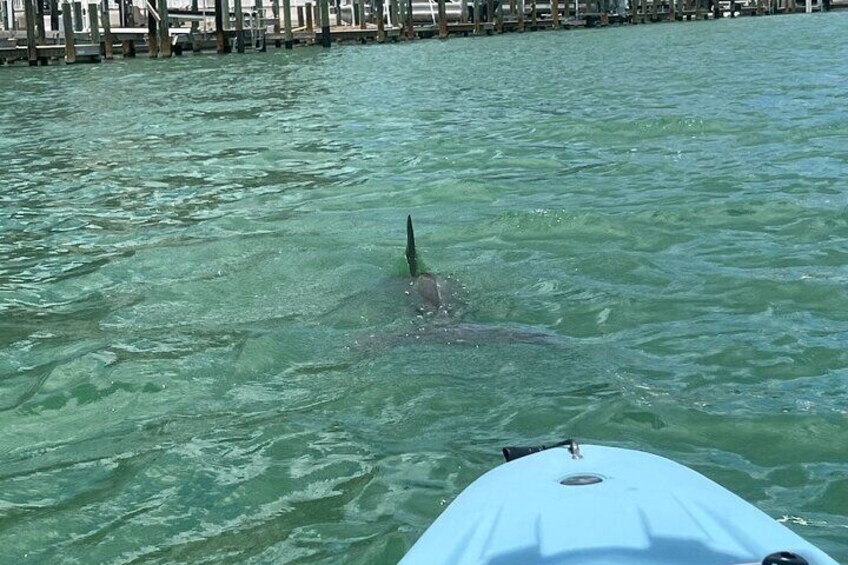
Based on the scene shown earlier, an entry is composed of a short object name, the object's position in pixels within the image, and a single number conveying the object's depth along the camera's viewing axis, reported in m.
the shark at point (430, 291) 7.17
